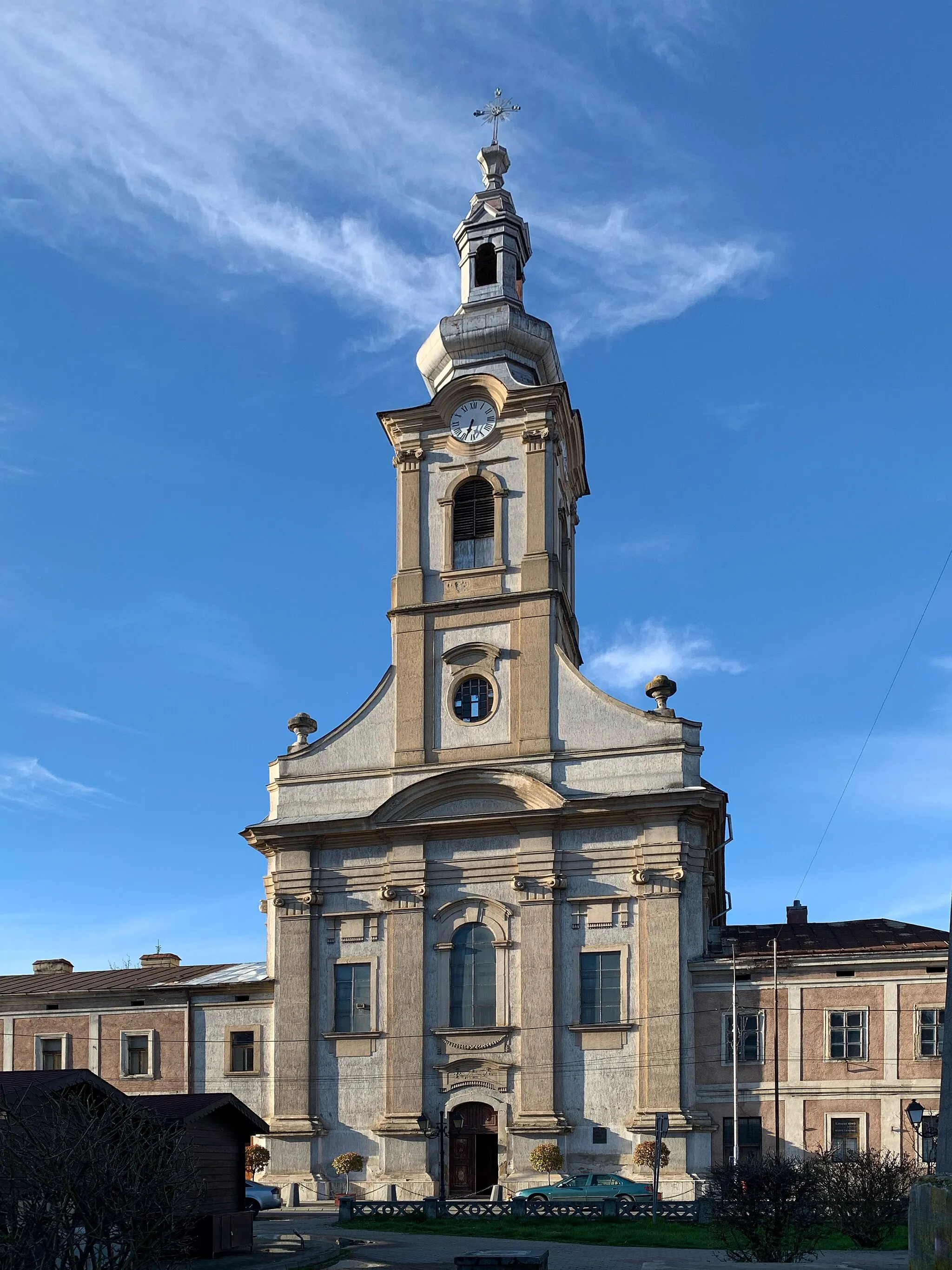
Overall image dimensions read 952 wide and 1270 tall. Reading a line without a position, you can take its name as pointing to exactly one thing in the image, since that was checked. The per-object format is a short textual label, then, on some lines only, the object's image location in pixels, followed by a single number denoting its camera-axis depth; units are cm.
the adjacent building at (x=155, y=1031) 4744
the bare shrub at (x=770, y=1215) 2491
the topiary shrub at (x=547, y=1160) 4247
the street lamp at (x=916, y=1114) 3177
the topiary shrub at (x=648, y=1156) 4169
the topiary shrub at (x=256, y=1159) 4497
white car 4150
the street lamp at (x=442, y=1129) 4409
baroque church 4284
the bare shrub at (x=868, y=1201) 2956
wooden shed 2797
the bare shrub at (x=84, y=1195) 1686
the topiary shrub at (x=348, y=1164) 4453
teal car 3944
